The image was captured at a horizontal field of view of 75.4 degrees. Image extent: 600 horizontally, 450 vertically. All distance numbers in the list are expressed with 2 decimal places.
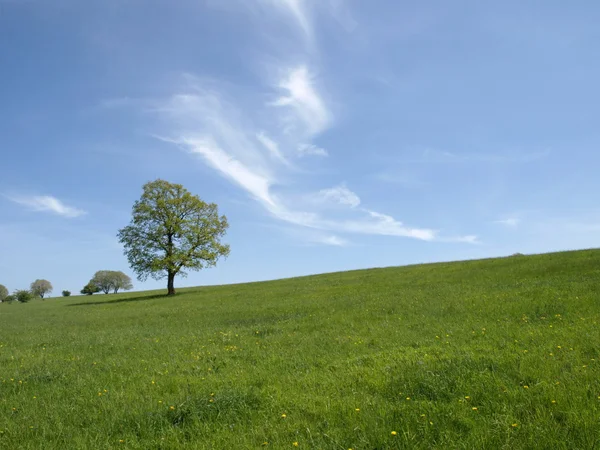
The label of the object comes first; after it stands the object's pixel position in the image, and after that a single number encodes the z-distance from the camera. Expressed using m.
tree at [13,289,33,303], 89.94
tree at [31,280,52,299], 140.82
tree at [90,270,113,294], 130.02
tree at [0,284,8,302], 131.38
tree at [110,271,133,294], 133.12
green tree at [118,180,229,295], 53.59
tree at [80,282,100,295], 122.31
